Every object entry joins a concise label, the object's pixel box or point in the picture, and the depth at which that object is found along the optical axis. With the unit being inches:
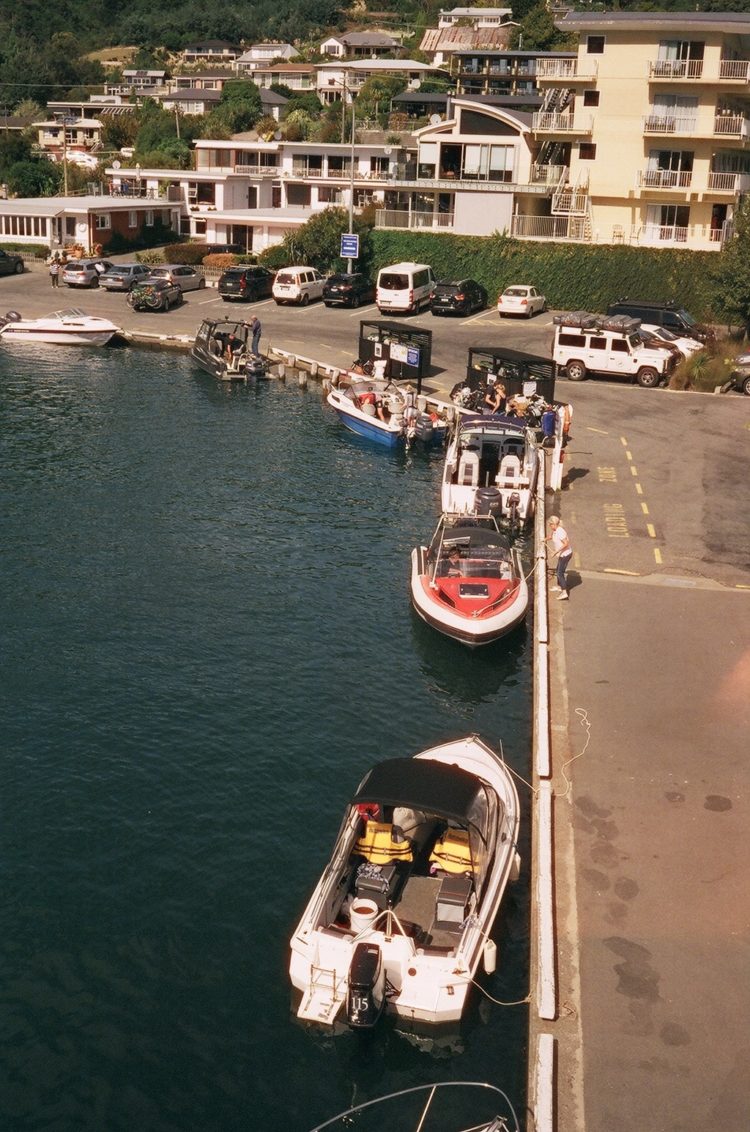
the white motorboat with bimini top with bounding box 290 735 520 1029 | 557.6
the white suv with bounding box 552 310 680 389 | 1830.7
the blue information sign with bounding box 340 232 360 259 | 2449.6
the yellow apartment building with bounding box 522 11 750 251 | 2342.5
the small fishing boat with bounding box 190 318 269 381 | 1947.6
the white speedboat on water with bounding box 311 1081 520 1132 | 509.4
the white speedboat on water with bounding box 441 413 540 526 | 1235.9
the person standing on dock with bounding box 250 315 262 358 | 1979.6
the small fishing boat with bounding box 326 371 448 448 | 1585.9
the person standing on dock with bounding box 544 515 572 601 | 1008.2
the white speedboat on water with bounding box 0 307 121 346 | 2170.3
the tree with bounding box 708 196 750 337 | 1903.3
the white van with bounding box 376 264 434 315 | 2273.6
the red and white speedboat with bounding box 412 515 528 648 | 965.2
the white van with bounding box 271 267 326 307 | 2378.2
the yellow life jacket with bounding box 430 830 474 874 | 650.2
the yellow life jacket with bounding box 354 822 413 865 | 648.4
